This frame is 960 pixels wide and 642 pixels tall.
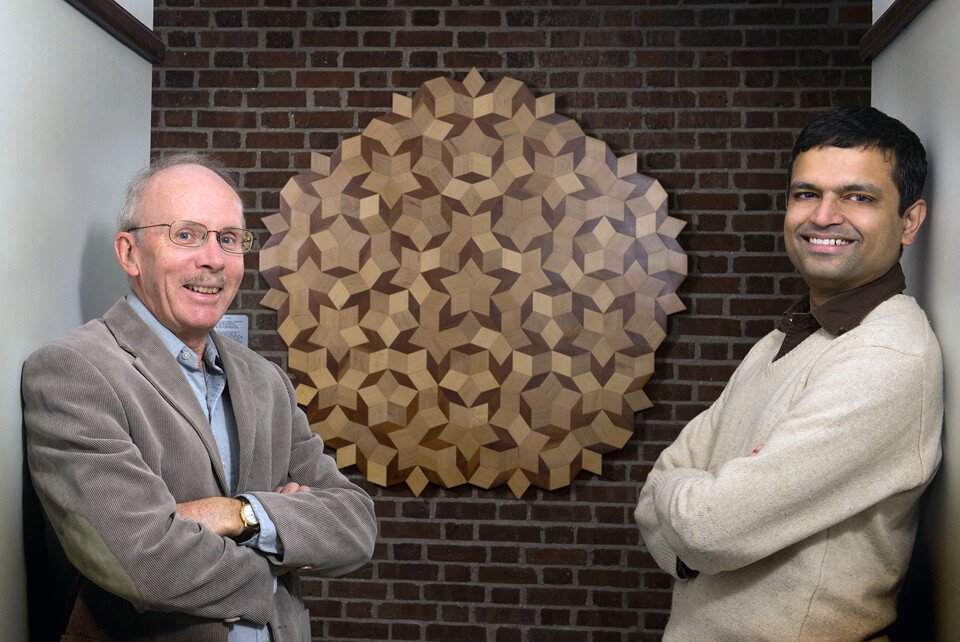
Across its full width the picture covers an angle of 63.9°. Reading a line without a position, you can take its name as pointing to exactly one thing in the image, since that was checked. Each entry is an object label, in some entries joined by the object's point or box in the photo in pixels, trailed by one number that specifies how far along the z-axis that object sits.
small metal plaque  2.90
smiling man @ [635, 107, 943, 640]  1.53
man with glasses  1.48
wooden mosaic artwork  2.80
